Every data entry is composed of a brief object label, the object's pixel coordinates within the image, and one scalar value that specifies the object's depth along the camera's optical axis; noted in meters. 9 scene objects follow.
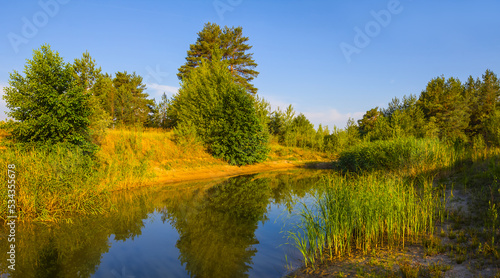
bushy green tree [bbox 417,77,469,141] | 36.84
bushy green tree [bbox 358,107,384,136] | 51.43
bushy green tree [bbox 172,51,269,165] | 21.61
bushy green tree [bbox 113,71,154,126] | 40.03
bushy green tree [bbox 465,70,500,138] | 39.03
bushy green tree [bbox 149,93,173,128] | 41.97
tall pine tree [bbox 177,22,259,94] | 38.41
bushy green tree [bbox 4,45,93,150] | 11.16
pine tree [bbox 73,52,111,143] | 31.73
